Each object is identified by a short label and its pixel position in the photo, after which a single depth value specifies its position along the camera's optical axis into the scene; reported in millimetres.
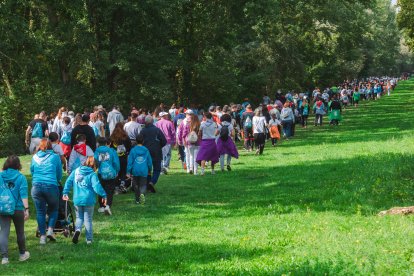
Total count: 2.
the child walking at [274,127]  26984
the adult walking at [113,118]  23427
